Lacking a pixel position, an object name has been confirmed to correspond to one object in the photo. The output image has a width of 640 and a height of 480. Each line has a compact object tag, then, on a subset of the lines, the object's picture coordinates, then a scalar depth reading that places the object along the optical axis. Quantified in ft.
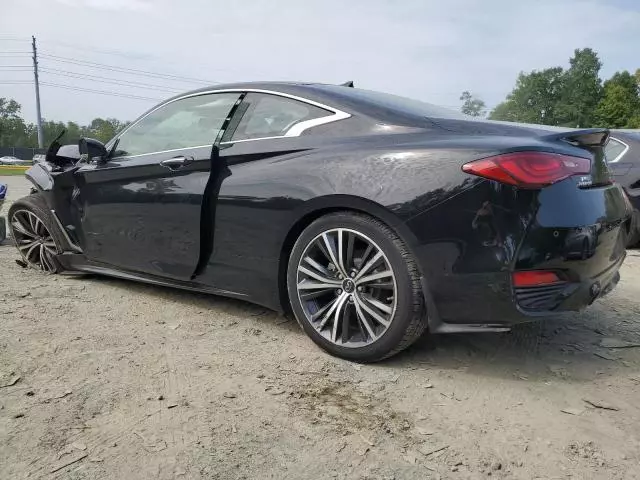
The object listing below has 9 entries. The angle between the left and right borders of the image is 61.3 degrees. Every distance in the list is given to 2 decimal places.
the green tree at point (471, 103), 351.97
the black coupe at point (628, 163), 19.67
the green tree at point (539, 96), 244.42
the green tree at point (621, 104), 192.75
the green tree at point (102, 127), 244.03
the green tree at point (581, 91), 224.74
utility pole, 187.21
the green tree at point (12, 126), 298.76
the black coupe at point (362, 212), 7.89
